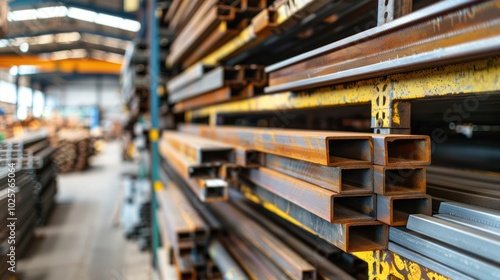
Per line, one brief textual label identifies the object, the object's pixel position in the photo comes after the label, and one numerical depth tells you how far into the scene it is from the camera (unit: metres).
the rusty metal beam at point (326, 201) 1.18
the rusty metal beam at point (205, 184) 1.90
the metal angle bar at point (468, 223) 1.00
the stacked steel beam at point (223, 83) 2.25
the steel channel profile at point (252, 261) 1.86
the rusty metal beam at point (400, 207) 1.15
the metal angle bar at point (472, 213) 1.07
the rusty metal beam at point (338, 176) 1.18
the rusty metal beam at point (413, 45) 0.85
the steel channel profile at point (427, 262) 0.97
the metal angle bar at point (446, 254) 0.89
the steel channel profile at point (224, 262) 2.11
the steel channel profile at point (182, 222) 2.54
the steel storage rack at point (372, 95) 0.96
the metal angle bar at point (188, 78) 2.66
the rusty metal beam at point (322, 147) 1.19
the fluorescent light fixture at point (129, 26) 14.28
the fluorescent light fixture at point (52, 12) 11.32
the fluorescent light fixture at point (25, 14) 10.12
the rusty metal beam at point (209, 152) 2.03
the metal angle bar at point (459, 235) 0.91
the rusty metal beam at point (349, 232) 1.18
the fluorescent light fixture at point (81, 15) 12.72
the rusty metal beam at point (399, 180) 1.15
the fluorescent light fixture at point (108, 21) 14.18
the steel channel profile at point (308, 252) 1.56
